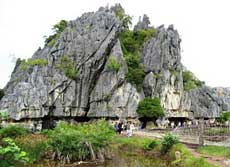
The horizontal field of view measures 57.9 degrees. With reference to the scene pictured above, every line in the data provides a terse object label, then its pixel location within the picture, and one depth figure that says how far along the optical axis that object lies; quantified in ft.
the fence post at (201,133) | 48.34
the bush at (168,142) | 44.44
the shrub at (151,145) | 49.31
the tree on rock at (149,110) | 106.94
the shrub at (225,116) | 107.35
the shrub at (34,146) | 41.25
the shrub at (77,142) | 42.39
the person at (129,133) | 63.52
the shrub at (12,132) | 52.96
